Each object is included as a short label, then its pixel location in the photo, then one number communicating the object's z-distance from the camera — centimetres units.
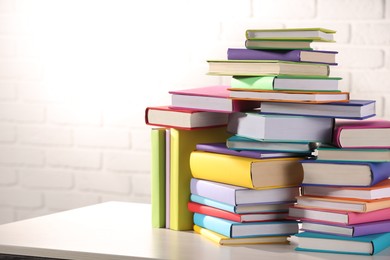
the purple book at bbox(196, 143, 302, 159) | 244
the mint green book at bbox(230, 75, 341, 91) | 242
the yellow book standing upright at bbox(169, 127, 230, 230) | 261
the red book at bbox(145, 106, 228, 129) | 257
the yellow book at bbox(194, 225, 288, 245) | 246
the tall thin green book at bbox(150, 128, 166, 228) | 263
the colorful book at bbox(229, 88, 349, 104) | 241
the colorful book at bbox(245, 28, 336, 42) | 243
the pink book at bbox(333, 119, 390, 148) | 239
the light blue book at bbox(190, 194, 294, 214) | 246
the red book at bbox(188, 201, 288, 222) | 246
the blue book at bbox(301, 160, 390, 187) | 238
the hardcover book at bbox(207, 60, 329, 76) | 243
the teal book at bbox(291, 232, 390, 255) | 237
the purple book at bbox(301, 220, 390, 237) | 238
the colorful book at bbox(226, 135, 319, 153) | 245
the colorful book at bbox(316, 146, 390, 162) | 239
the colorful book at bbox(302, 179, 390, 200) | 238
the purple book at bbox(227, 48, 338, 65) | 245
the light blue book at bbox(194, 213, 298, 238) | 246
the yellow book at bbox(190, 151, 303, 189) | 242
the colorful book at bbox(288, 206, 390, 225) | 238
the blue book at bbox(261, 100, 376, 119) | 240
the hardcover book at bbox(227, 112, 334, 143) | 243
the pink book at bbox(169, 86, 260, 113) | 251
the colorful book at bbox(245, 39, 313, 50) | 245
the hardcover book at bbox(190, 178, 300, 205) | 245
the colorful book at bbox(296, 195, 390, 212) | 237
